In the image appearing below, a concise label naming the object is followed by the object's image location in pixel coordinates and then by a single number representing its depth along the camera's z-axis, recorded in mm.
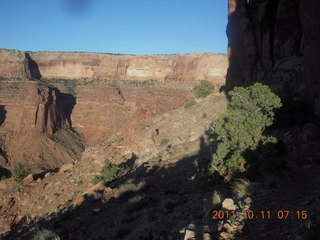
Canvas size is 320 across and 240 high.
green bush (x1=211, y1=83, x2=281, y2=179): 10773
